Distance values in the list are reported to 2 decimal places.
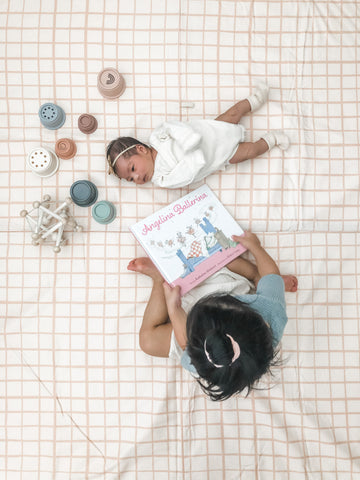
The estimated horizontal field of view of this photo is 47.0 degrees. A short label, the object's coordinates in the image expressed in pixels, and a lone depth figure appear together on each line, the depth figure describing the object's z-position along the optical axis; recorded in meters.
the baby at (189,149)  1.08
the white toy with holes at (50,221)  1.08
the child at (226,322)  0.84
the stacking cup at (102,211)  1.12
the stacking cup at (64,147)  1.14
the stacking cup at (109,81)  1.13
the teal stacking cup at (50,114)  1.13
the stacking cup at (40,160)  1.12
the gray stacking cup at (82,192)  1.12
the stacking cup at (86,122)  1.13
